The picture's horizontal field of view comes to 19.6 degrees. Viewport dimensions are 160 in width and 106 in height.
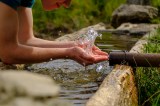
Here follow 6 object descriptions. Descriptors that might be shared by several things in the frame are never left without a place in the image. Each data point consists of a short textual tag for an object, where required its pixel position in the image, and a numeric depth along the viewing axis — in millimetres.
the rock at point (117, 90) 2498
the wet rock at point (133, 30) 7453
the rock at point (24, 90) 1095
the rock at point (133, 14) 9148
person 3080
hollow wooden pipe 3449
